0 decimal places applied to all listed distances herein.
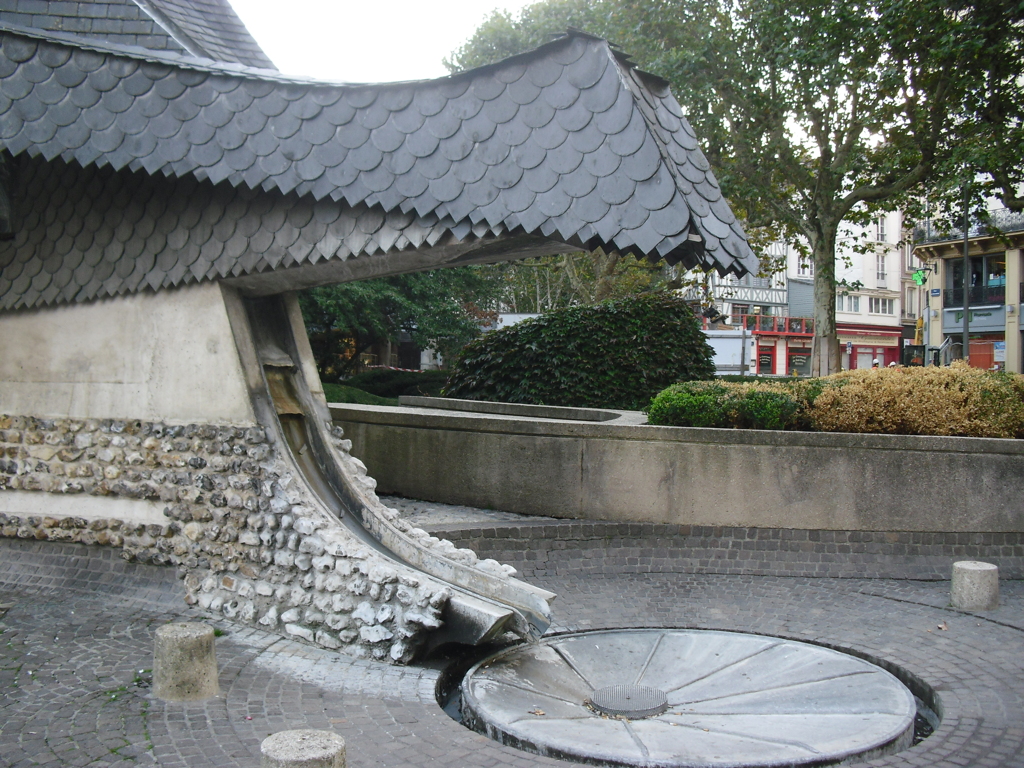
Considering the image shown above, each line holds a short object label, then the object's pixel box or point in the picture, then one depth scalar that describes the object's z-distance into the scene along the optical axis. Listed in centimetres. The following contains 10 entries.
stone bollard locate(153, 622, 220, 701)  493
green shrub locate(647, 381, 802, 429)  902
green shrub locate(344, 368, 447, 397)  2294
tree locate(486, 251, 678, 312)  2392
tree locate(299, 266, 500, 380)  2342
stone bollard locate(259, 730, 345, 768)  341
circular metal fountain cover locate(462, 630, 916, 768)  457
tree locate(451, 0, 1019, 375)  1686
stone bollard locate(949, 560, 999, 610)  713
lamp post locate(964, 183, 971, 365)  2715
